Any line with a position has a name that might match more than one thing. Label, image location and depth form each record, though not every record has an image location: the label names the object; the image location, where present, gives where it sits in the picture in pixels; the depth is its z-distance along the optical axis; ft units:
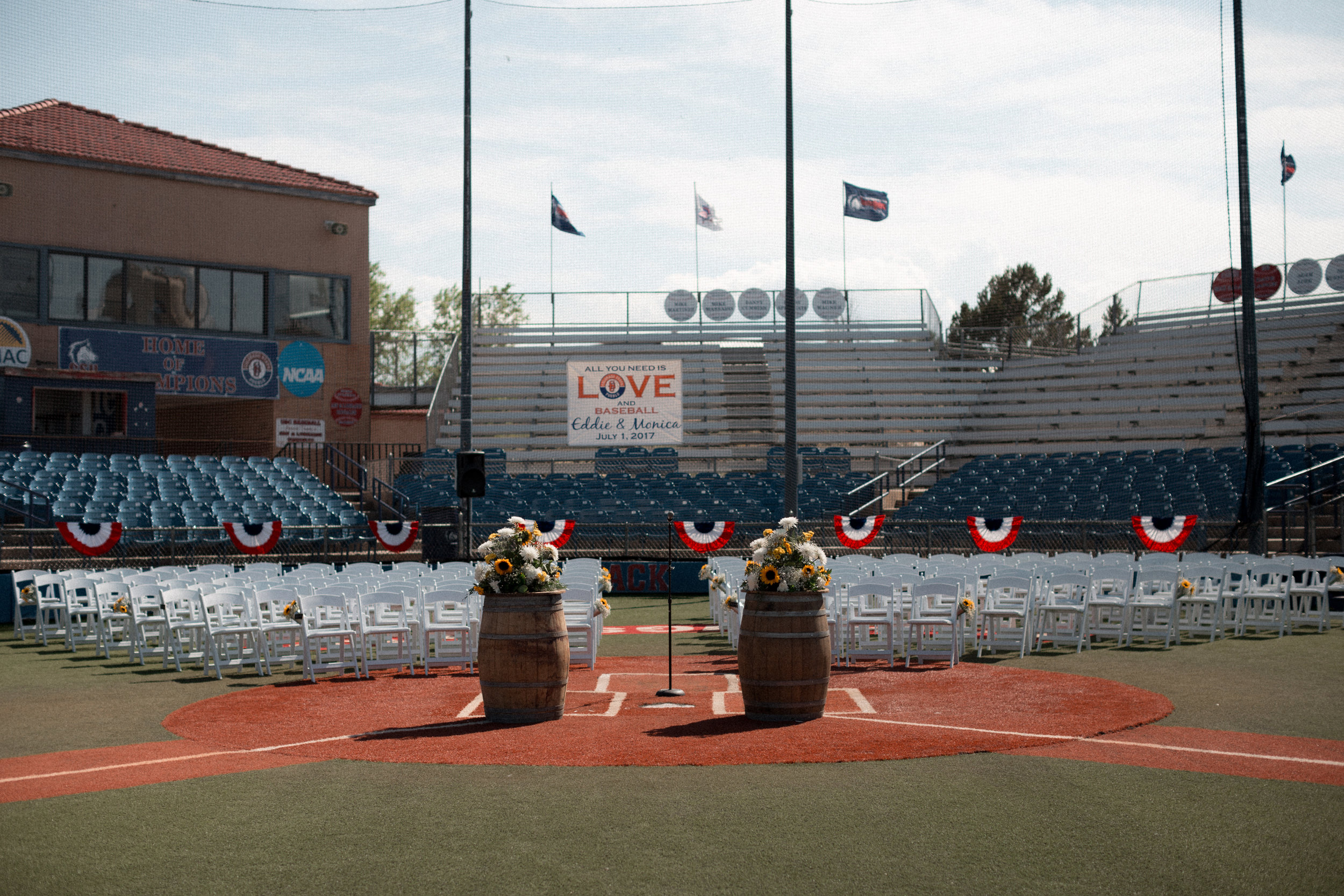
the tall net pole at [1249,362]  73.10
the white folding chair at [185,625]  47.42
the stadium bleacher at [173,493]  83.51
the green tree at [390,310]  233.55
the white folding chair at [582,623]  46.78
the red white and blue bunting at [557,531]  80.48
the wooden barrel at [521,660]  35.04
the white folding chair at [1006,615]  48.44
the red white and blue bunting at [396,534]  78.89
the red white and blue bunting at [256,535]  73.77
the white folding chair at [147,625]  49.10
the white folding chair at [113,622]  51.78
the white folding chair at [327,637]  44.39
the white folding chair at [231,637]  45.34
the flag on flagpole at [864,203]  128.98
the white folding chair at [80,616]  54.90
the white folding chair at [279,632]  47.14
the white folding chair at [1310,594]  55.06
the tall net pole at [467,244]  78.23
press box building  102.99
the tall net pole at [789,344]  72.18
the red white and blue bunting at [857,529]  76.89
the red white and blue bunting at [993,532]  72.23
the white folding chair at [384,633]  45.42
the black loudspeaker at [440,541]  81.25
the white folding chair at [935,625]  45.88
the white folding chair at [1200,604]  52.60
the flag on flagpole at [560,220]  128.26
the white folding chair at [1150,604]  51.03
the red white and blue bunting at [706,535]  76.84
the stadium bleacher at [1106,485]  86.33
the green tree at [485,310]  229.31
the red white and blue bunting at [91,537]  69.05
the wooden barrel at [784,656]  34.40
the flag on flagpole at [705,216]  136.26
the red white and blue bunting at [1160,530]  68.69
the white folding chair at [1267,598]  53.98
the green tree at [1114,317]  130.21
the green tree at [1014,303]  233.35
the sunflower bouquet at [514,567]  35.86
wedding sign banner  120.26
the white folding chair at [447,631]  46.06
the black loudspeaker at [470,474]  68.90
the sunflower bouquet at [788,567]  35.17
